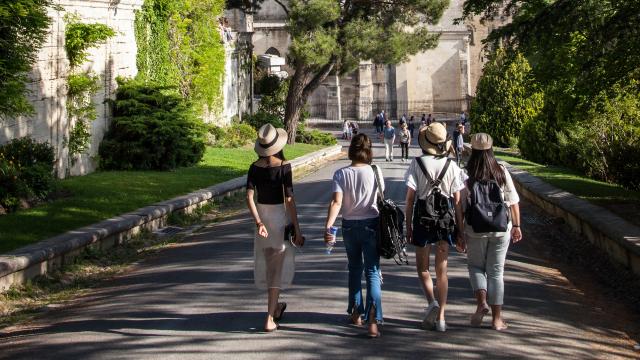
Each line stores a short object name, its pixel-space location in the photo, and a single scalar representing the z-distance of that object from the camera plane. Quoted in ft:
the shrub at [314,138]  164.66
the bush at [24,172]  53.47
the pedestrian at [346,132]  201.05
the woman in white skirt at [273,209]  29.12
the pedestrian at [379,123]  199.99
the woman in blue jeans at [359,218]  28.12
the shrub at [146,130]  85.20
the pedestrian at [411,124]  209.59
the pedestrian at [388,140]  127.65
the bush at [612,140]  73.26
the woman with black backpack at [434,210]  28.40
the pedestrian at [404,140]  132.16
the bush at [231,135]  127.13
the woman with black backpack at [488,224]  28.53
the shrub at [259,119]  154.92
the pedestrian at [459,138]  129.39
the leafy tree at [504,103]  144.97
